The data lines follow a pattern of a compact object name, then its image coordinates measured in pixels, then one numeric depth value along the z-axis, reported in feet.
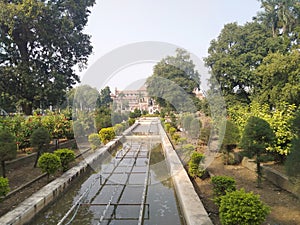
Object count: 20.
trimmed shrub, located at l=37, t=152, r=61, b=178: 20.21
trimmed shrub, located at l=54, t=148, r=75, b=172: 23.58
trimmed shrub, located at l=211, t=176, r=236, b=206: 14.71
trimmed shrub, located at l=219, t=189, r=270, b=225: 10.20
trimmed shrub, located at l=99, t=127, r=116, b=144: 45.08
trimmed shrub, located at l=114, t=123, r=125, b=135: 58.07
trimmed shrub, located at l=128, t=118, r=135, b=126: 90.22
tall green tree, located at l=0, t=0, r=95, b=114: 48.42
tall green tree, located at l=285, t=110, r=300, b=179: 12.79
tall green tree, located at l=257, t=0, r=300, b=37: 59.88
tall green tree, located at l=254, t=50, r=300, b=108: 34.08
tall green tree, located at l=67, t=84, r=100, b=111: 54.74
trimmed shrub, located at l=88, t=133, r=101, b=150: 37.81
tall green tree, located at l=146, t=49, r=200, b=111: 91.20
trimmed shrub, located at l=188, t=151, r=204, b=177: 22.34
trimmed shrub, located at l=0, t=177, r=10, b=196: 14.30
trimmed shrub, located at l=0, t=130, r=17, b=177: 19.00
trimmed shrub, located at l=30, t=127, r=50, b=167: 25.16
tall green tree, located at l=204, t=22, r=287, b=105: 50.34
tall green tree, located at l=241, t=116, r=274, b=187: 18.21
